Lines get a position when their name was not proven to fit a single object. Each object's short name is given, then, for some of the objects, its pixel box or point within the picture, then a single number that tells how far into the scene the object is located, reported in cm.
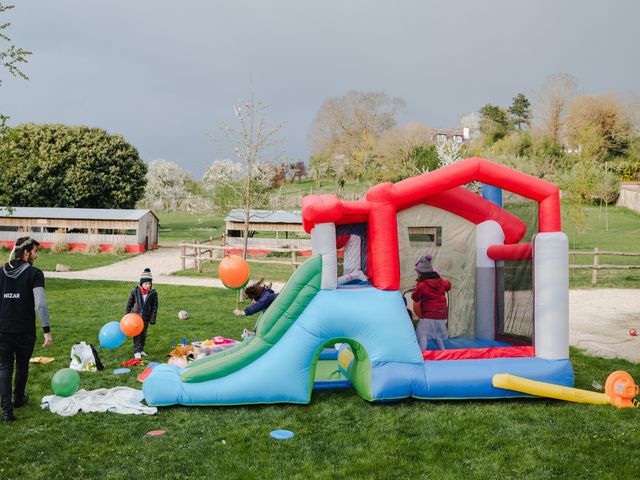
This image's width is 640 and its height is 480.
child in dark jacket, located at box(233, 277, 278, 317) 968
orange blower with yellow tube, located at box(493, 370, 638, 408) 776
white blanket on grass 764
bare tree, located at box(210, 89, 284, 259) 1884
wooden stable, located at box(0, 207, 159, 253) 3472
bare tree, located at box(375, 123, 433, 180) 5628
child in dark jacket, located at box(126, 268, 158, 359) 1038
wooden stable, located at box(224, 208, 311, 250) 3391
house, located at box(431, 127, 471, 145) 8612
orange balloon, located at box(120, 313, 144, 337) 984
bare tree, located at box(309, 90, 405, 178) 7100
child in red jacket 899
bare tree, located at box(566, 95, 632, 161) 5475
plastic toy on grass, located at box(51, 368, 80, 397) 787
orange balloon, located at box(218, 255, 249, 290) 1012
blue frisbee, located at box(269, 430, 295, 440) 671
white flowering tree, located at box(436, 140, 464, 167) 3728
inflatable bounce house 780
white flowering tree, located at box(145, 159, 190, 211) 7244
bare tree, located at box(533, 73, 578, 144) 6100
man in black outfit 705
